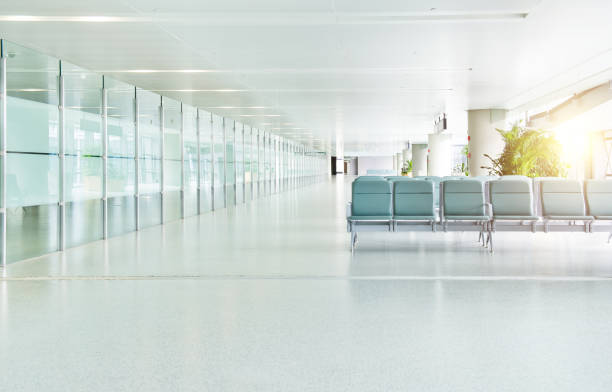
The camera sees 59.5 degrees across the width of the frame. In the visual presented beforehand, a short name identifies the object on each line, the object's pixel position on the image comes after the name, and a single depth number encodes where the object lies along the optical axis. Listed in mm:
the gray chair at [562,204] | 7871
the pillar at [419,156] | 45906
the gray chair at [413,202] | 8180
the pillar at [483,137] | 20284
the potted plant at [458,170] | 31559
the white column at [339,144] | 40384
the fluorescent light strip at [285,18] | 7562
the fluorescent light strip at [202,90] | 14211
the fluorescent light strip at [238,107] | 17919
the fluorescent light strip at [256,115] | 20736
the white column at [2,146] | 7820
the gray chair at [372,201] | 8266
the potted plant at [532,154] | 15258
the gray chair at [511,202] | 8016
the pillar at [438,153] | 33281
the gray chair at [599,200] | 7855
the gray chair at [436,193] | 10031
